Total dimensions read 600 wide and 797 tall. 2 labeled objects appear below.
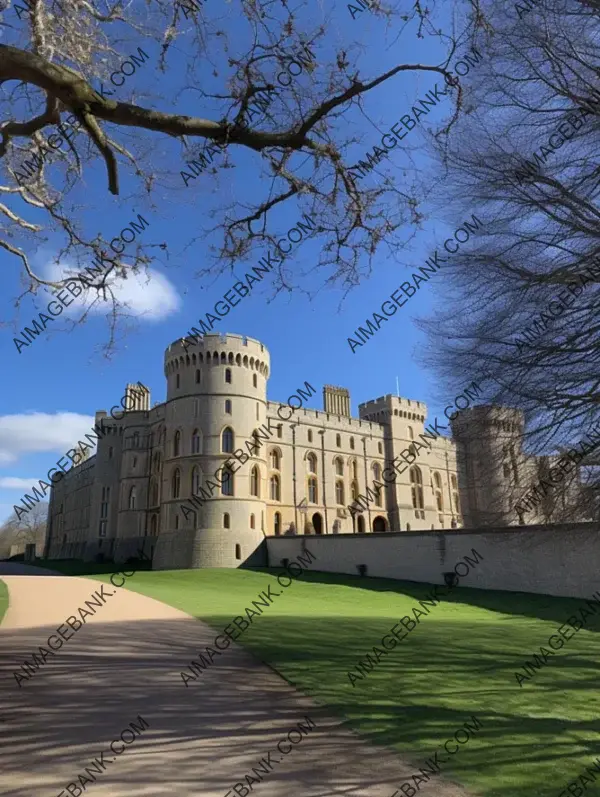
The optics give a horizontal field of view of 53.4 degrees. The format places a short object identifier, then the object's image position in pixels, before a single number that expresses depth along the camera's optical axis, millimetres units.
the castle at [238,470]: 39594
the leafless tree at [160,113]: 5348
